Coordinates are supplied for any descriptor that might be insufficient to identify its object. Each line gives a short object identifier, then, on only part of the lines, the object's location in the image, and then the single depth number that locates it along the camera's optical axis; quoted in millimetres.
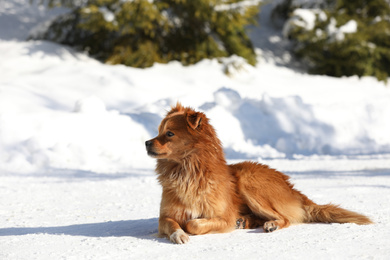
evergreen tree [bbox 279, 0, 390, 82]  18719
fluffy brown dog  4402
